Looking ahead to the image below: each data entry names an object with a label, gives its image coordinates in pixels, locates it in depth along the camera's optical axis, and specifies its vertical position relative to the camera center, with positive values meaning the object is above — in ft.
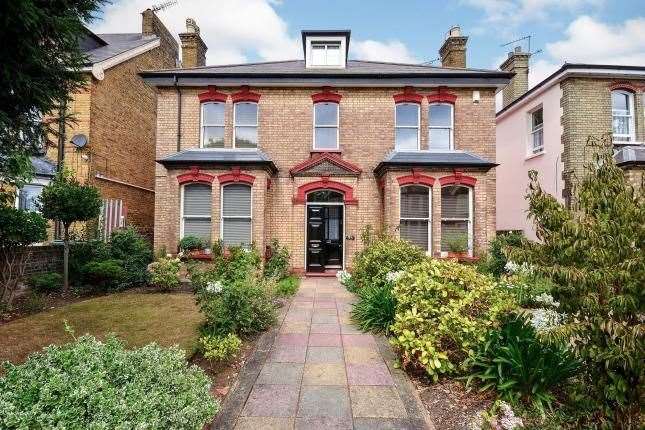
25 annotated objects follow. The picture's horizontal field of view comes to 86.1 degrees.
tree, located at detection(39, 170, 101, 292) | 29.89 +2.21
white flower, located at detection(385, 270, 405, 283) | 23.88 -3.35
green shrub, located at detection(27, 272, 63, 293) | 29.53 -4.68
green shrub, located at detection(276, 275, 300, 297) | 29.81 -5.29
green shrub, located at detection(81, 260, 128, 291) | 31.48 -4.36
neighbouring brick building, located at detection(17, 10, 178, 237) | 38.63 +12.64
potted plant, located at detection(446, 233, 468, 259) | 37.27 -1.93
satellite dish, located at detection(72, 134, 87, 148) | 37.91 +9.55
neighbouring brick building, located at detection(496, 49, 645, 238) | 39.96 +13.60
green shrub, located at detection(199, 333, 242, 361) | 15.11 -5.32
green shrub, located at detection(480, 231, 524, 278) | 33.96 -3.13
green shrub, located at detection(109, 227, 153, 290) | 33.83 -2.65
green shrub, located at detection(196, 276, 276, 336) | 18.24 -4.36
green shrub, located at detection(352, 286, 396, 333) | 19.97 -5.02
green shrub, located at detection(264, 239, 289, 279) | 36.42 -3.52
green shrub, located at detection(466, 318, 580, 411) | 11.84 -4.93
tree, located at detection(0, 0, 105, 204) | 14.70 +7.66
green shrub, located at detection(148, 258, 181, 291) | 31.78 -4.26
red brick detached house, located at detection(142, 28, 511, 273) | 37.70 +9.11
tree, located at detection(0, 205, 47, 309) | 25.63 -0.97
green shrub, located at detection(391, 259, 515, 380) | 14.08 -3.70
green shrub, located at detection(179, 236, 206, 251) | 36.40 -1.60
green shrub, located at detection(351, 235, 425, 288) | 27.25 -2.60
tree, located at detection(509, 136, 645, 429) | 8.59 -1.30
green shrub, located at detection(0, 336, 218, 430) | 7.54 -3.98
